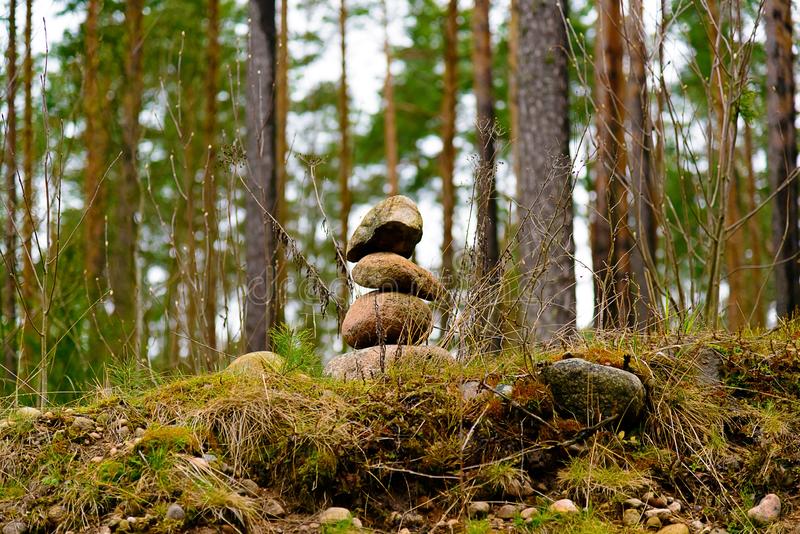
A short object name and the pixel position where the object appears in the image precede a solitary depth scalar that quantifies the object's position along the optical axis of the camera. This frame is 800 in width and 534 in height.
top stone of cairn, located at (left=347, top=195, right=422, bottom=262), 4.76
